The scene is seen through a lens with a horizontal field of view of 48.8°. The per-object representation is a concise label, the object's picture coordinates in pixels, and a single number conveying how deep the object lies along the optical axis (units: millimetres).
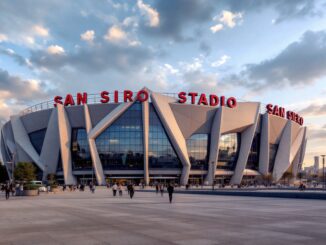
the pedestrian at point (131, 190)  38562
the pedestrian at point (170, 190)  31516
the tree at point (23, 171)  79012
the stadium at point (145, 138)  92812
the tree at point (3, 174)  126306
